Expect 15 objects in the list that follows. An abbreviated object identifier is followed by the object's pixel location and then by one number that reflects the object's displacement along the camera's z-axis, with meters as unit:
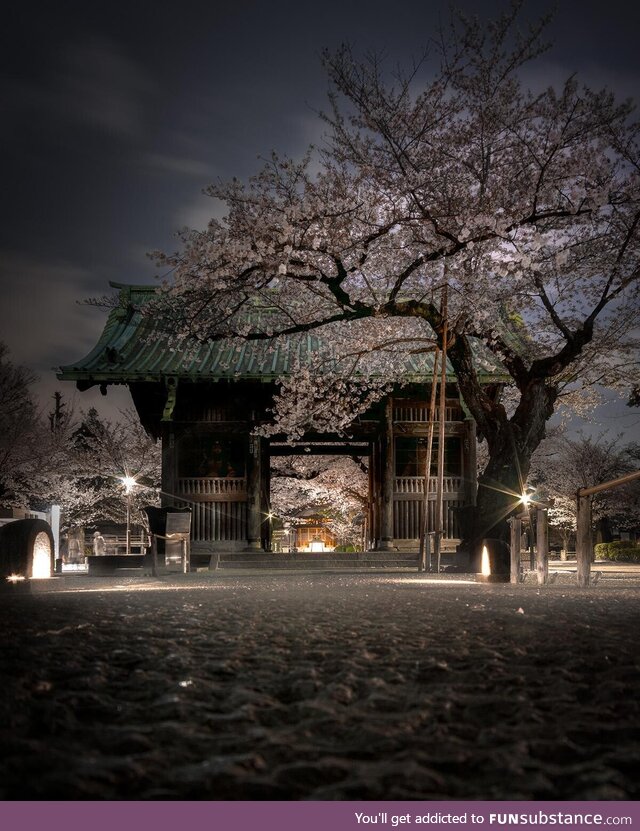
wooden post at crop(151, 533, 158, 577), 17.81
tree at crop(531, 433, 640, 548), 46.56
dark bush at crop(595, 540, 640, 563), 39.41
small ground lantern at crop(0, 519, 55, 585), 10.03
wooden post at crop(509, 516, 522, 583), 13.20
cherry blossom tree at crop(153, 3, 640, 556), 15.37
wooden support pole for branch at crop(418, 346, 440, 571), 16.22
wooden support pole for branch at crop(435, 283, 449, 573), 15.59
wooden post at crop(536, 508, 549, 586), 13.00
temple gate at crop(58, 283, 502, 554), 21.36
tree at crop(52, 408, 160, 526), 39.38
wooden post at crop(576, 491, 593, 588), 11.30
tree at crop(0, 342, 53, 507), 32.94
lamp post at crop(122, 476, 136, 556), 25.49
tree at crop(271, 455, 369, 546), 34.84
